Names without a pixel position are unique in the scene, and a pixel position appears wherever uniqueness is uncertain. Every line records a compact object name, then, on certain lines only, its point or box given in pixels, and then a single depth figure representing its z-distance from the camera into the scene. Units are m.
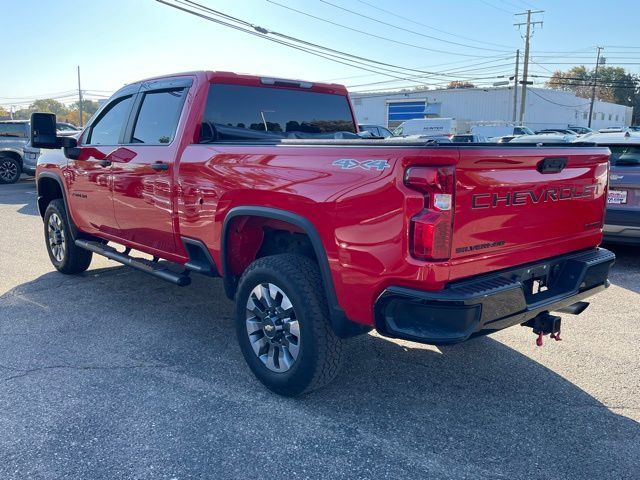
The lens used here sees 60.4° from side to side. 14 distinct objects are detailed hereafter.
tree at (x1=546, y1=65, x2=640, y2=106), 92.38
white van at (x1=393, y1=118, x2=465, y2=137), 34.69
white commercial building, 54.88
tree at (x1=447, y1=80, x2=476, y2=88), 81.81
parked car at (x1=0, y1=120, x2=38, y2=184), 16.86
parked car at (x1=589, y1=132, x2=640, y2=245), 6.38
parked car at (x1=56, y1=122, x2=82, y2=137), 20.62
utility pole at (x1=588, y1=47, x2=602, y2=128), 64.44
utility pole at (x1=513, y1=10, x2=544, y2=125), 47.14
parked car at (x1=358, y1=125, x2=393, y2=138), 18.85
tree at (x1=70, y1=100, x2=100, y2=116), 90.93
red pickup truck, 2.70
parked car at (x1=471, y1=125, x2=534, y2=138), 31.48
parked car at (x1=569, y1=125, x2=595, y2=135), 39.44
